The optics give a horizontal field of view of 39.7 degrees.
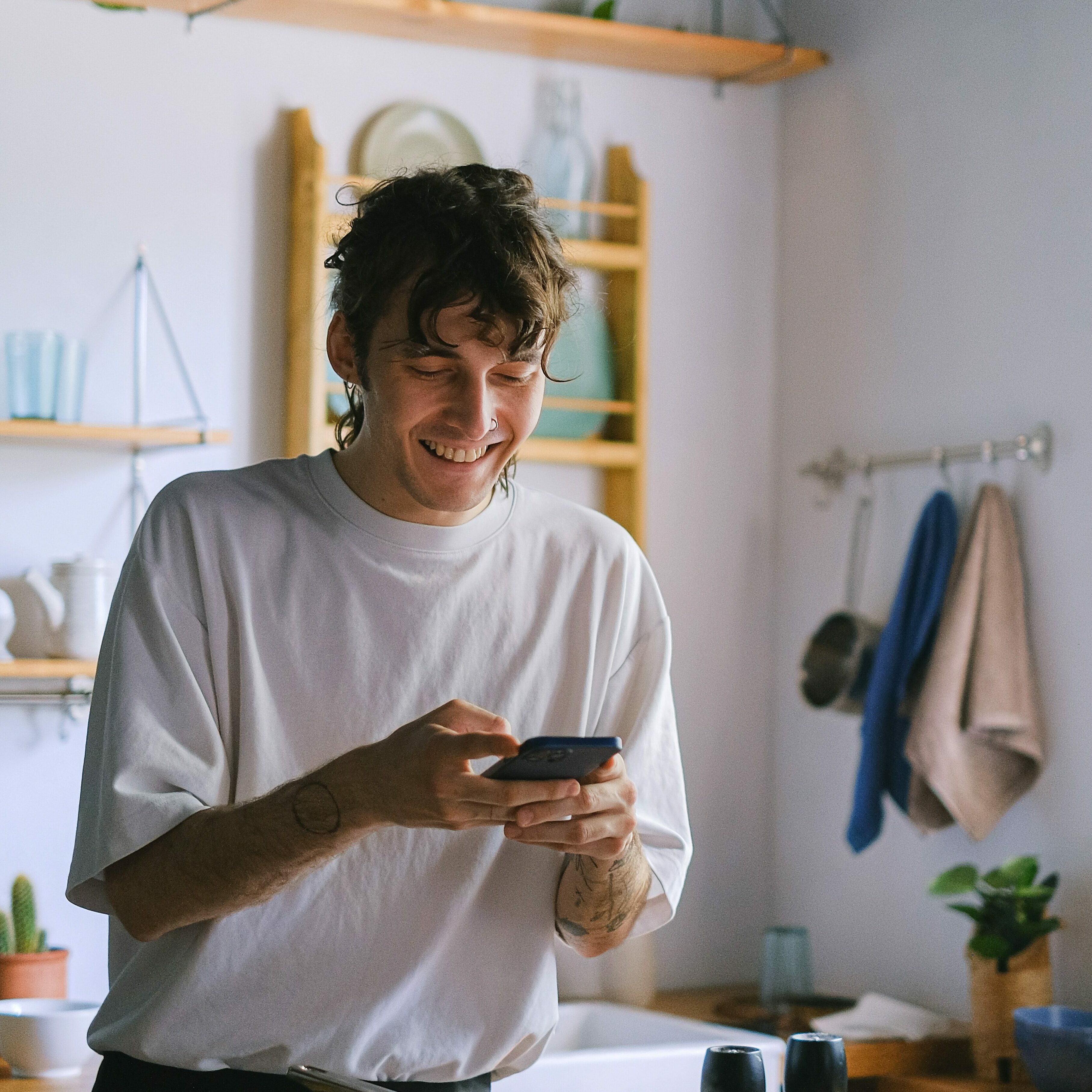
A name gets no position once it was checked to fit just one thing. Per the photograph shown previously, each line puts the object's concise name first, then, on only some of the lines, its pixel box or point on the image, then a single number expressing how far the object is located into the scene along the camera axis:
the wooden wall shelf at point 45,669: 2.32
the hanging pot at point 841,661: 2.65
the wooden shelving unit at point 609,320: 2.60
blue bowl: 2.02
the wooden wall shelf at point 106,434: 2.36
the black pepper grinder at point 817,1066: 1.31
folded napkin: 2.35
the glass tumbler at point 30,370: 2.39
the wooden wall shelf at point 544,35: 2.60
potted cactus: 2.24
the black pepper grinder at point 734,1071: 1.28
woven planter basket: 2.22
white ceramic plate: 2.71
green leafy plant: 2.23
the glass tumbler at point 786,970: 2.63
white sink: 2.15
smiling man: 1.12
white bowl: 2.06
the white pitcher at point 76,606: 2.39
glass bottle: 2.83
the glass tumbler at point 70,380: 2.43
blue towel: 2.51
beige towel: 2.37
